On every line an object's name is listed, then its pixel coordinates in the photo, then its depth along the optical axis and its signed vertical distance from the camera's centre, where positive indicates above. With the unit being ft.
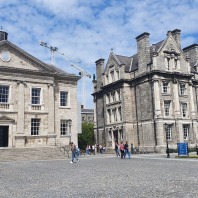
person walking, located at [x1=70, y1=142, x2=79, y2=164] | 82.12 -3.16
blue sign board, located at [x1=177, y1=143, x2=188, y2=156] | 93.81 -3.34
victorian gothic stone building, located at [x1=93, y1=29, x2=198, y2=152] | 137.28 +21.78
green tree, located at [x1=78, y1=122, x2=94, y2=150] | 255.70 +2.77
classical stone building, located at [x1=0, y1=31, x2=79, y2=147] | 110.83 +15.70
